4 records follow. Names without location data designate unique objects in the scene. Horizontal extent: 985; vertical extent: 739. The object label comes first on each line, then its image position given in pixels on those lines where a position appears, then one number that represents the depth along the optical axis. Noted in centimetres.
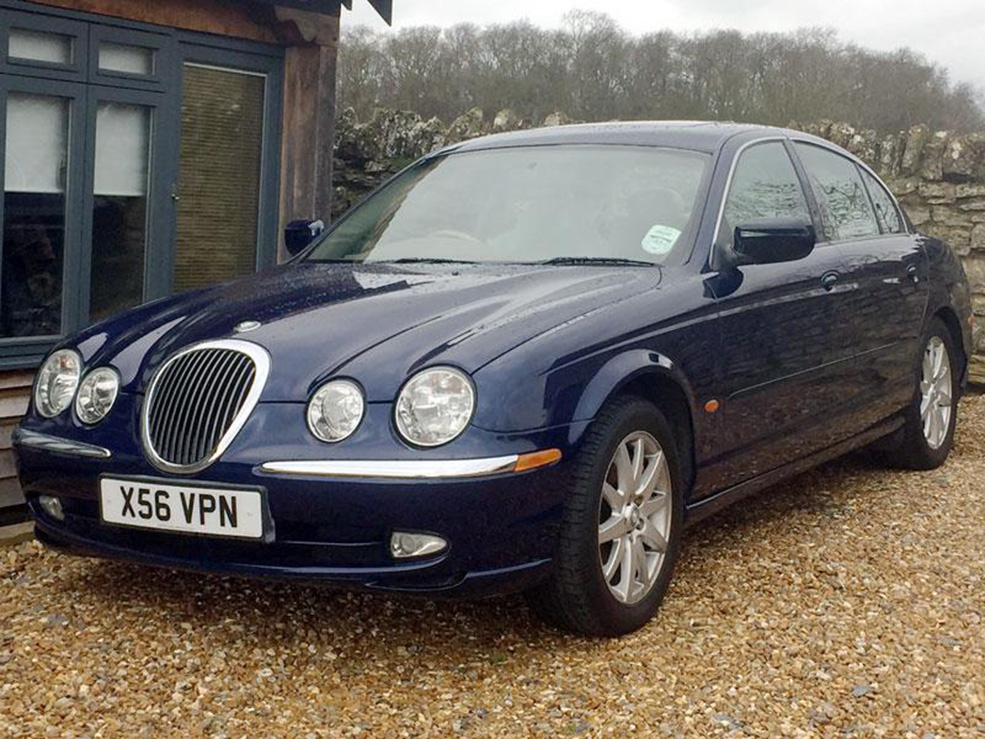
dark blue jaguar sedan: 349
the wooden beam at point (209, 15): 718
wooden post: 826
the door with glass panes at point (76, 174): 682
